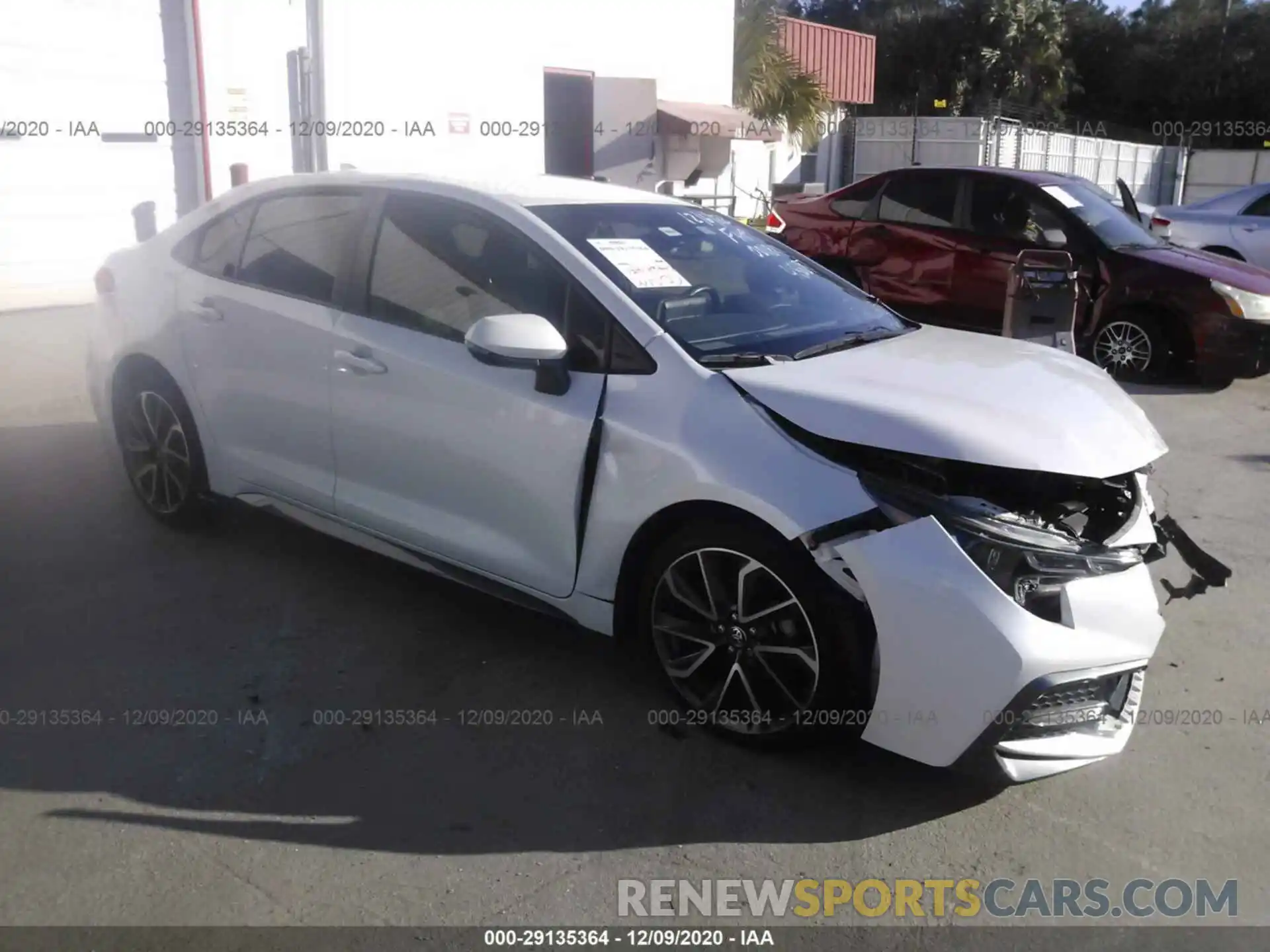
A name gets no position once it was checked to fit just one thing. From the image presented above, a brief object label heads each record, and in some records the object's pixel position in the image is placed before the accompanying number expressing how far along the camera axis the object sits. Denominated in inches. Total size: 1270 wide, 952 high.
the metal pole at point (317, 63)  483.2
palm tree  823.1
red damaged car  335.9
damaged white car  122.2
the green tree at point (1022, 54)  1550.2
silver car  496.1
